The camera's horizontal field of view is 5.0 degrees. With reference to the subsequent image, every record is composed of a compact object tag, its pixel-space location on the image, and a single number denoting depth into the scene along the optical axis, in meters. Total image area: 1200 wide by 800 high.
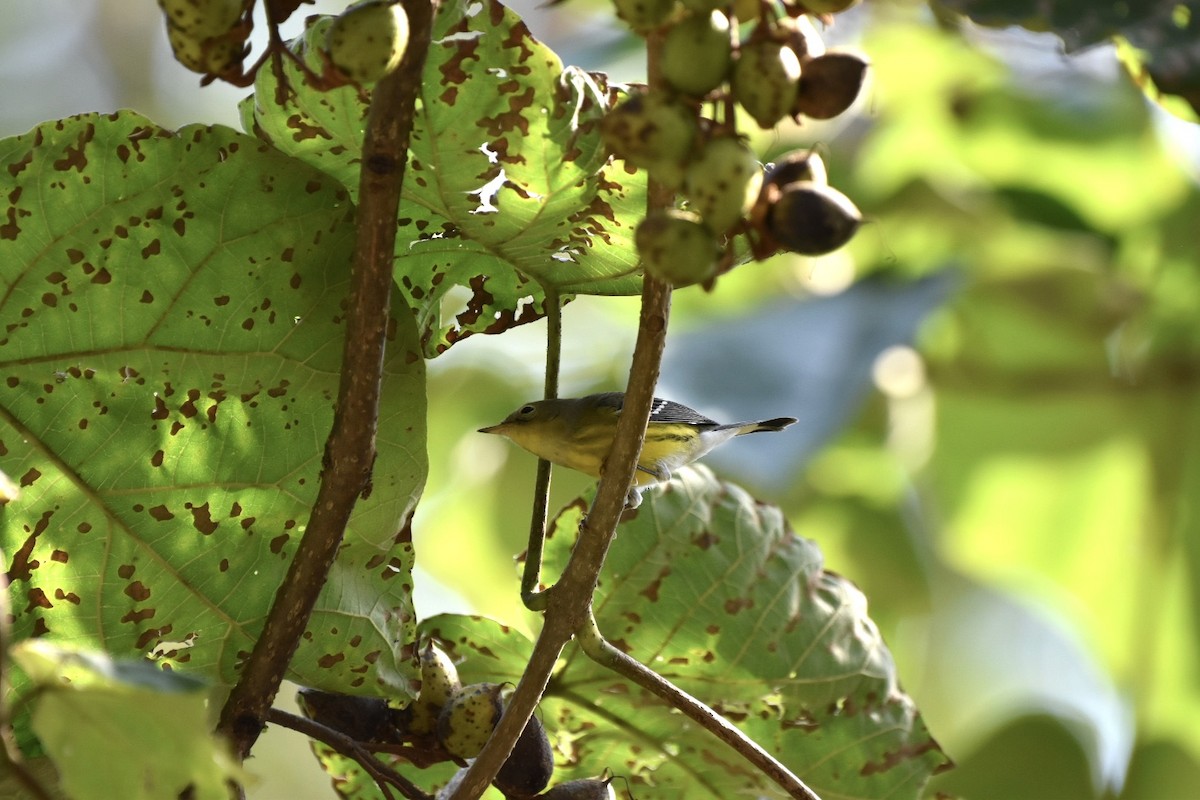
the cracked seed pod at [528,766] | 5.29
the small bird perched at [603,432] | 6.24
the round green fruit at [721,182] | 5.00
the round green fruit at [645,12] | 5.00
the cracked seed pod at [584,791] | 5.29
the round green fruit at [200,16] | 5.04
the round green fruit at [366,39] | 5.04
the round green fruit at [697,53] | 5.00
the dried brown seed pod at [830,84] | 5.02
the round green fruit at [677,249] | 4.99
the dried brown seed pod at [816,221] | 5.00
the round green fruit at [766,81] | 5.01
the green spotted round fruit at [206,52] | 5.05
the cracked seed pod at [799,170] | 5.03
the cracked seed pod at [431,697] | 5.34
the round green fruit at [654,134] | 5.00
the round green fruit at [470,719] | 5.30
